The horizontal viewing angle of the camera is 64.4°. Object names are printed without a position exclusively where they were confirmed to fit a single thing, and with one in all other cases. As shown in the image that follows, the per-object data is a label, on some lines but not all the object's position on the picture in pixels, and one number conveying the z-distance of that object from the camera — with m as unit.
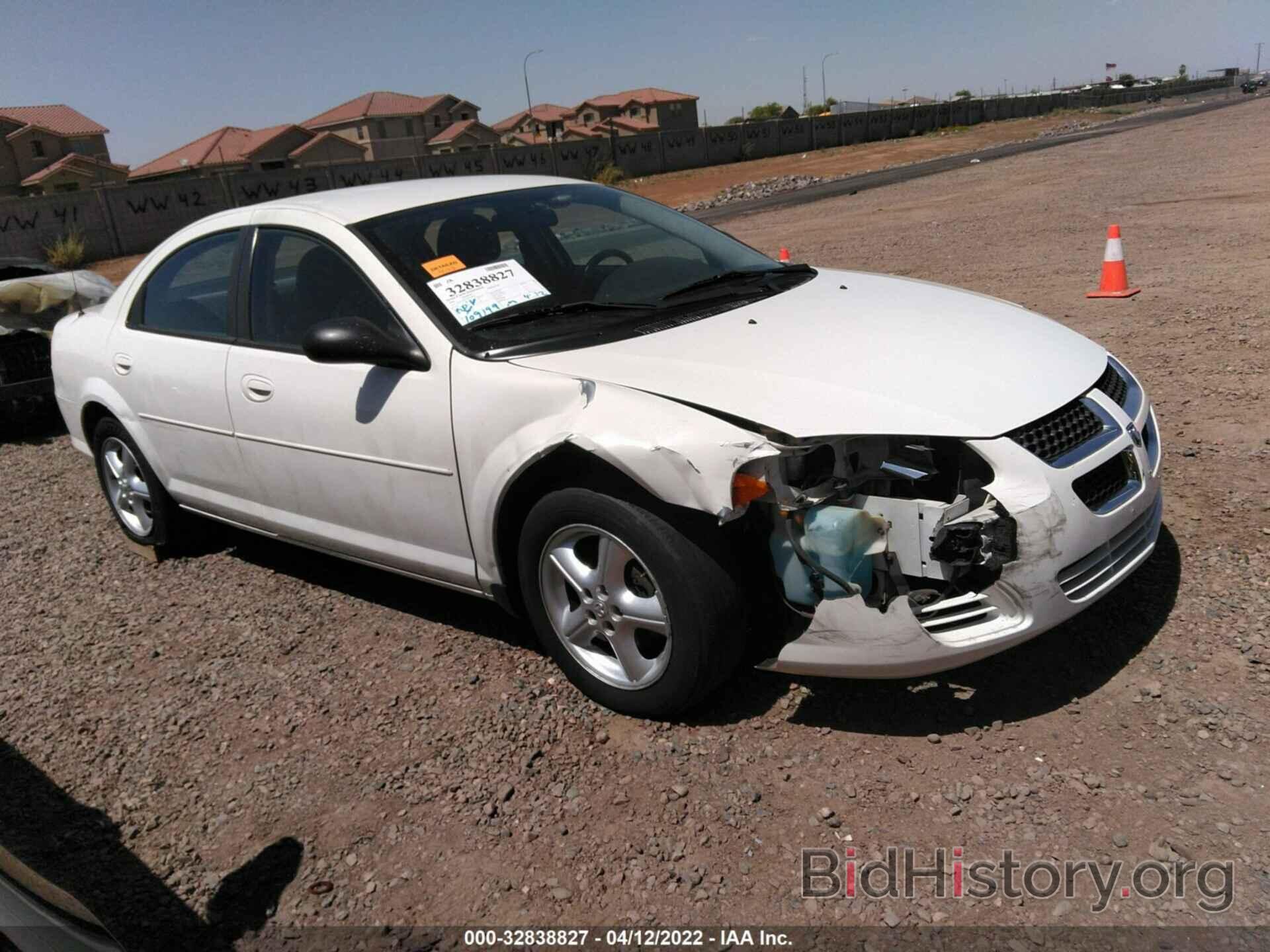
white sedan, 2.85
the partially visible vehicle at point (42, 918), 1.66
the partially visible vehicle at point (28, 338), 8.20
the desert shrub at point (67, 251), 31.88
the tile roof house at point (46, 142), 70.31
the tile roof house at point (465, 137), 86.09
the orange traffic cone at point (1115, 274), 8.45
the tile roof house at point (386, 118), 91.88
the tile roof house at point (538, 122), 108.94
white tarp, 8.26
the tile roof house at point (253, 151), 76.19
